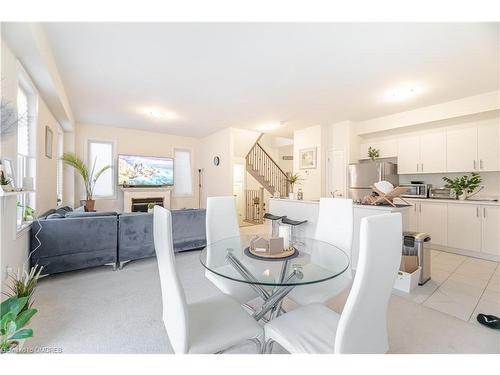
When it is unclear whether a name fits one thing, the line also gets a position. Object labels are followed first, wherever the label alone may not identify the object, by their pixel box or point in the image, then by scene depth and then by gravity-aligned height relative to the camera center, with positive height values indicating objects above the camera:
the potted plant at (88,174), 4.73 +0.32
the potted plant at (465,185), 3.87 +0.05
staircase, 7.41 +0.56
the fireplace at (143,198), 5.93 -0.26
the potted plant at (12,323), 1.32 -0.80
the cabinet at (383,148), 4.88 +0.89
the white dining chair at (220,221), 2.34 -0.36
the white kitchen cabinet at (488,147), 3.71 +0.68
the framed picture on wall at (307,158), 5.72 +0.76
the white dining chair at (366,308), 0.95 -0.53
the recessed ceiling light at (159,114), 4.61 +1.56
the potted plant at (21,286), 1.78 -0.80
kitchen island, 2.90 -0.37
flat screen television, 5.91 +0.47
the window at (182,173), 6.99 +0.46
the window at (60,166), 4.84 +0.49
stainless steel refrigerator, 4.70 +0.26
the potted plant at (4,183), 1.53 +0.03
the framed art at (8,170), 1.79 +0.15
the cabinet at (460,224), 3.53 -0.61
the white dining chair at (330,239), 1.69 -0.49
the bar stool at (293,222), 3.73 -0.56
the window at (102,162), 5.77 +0.66
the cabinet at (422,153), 4.25 +0.67
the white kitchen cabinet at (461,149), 3.92 +0.67
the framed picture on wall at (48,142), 3.67 +0.75
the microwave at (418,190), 4.37 -0.04
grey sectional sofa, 2.71 -0.66
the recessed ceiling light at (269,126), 5.48 +1.52
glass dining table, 1.42 -0.55
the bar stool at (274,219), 4.07 -0.55
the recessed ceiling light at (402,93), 3.43 +1.49
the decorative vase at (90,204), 5.16 -0.36
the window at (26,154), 2.57 +0.44
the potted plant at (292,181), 4.18 +0.16
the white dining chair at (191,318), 1.10 -0.74
